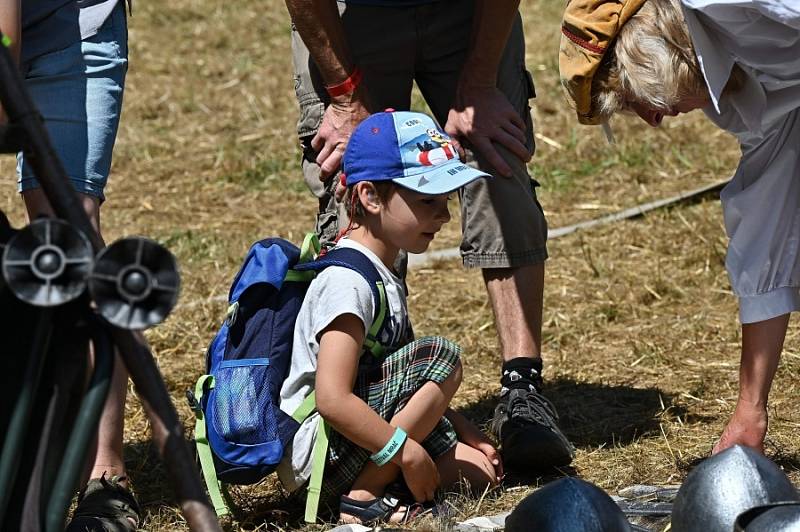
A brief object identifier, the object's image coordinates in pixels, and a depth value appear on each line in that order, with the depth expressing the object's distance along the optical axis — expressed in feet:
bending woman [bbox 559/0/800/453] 19.70
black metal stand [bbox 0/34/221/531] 13.66
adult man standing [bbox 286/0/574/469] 25.04
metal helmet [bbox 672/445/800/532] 16.51
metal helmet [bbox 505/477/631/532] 16.61
